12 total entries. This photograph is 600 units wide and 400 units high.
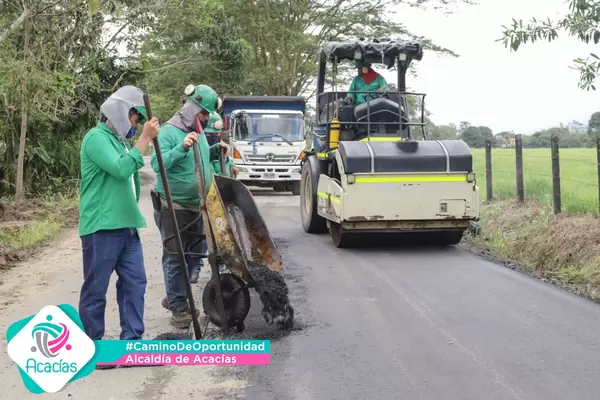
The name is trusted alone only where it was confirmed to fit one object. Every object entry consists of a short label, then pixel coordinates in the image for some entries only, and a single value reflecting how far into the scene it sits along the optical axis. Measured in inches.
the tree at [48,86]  587.5
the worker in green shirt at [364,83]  461.4
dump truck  810.2
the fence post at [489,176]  585.6
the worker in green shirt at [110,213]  204.1
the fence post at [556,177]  441.1
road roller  393.1
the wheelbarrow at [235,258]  231.9
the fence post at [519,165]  510.6
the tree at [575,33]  278.2
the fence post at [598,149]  407.8
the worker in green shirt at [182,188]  253.9
